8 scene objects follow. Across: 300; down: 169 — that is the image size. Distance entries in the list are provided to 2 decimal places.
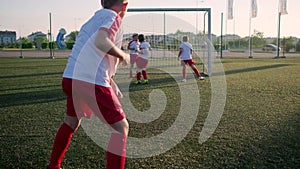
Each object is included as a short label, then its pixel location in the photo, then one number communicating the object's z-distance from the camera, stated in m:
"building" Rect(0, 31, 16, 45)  101.19
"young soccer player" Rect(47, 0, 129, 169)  2.36
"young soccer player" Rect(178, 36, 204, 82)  10.97
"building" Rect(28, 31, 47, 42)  112.66
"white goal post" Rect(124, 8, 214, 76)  12.74
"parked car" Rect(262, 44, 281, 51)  54.68
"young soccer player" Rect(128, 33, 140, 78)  10.34
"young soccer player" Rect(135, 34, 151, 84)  10.12
